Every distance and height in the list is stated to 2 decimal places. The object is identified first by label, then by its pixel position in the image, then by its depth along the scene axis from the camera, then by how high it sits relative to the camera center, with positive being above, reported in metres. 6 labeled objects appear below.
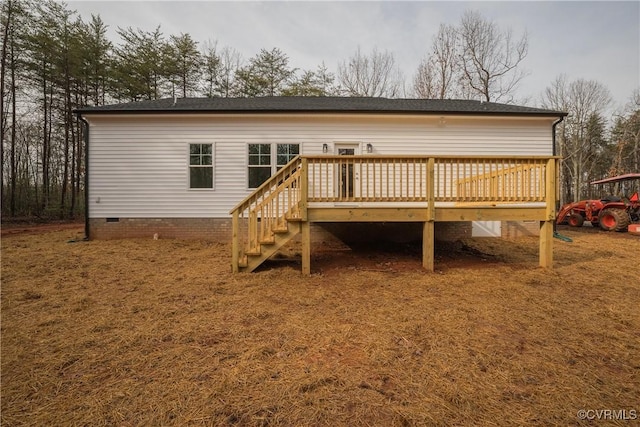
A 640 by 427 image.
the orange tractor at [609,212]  9.72 -0.06
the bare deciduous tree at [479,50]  18.28 +10.87
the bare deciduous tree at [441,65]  18.80 +10.19
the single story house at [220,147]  8.16 +1.93
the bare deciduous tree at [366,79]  19.92 +9.66
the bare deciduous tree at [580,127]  23.78 +7.37
